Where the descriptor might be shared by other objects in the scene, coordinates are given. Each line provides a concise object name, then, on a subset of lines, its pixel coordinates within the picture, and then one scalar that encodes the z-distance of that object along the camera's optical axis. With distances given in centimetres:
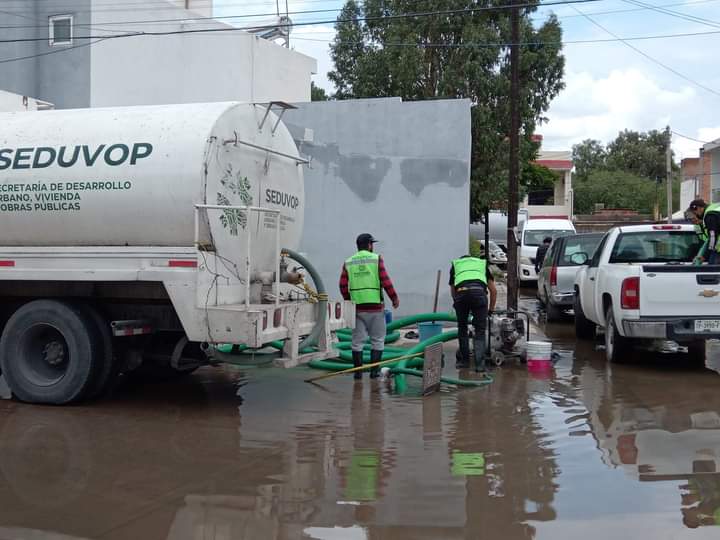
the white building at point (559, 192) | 6009
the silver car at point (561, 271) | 1581
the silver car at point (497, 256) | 3284
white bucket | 1052
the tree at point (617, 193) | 7044
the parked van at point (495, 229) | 3755
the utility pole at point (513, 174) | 1572
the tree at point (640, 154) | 8250
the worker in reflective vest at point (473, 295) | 1011
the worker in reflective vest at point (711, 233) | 1066
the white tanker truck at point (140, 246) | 799
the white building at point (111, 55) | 2305
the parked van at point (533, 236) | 2456
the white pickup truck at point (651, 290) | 995
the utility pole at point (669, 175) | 4352
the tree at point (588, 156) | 8884
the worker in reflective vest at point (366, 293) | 970
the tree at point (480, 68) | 2966
